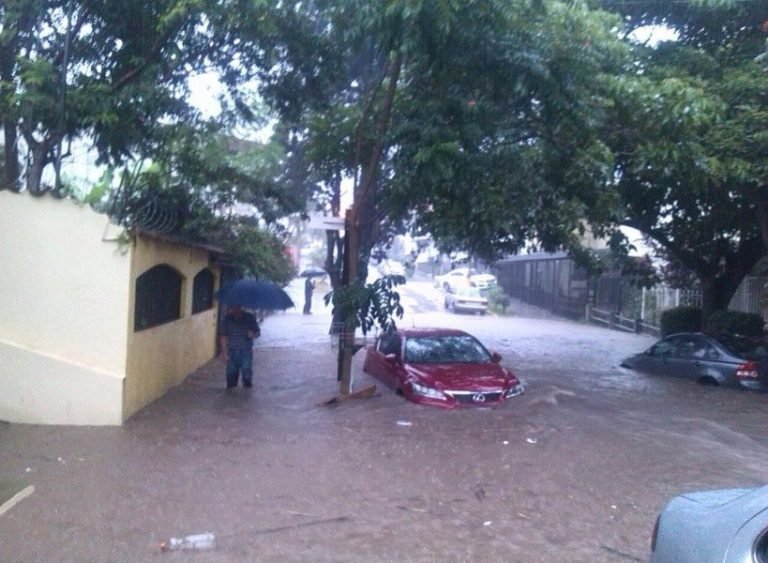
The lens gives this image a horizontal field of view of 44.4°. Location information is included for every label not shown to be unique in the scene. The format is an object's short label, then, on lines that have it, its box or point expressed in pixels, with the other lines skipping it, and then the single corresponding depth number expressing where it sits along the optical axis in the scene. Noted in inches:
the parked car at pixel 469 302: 1622.8
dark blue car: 618.8
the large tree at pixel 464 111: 472.1
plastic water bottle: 273.8
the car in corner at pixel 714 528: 151.3
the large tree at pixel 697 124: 542.9
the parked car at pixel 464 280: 1785.2
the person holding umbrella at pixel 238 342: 568.7
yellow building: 440.8
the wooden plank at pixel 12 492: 312.1
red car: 508.4
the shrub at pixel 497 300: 1750.7
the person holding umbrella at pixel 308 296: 1528.1
